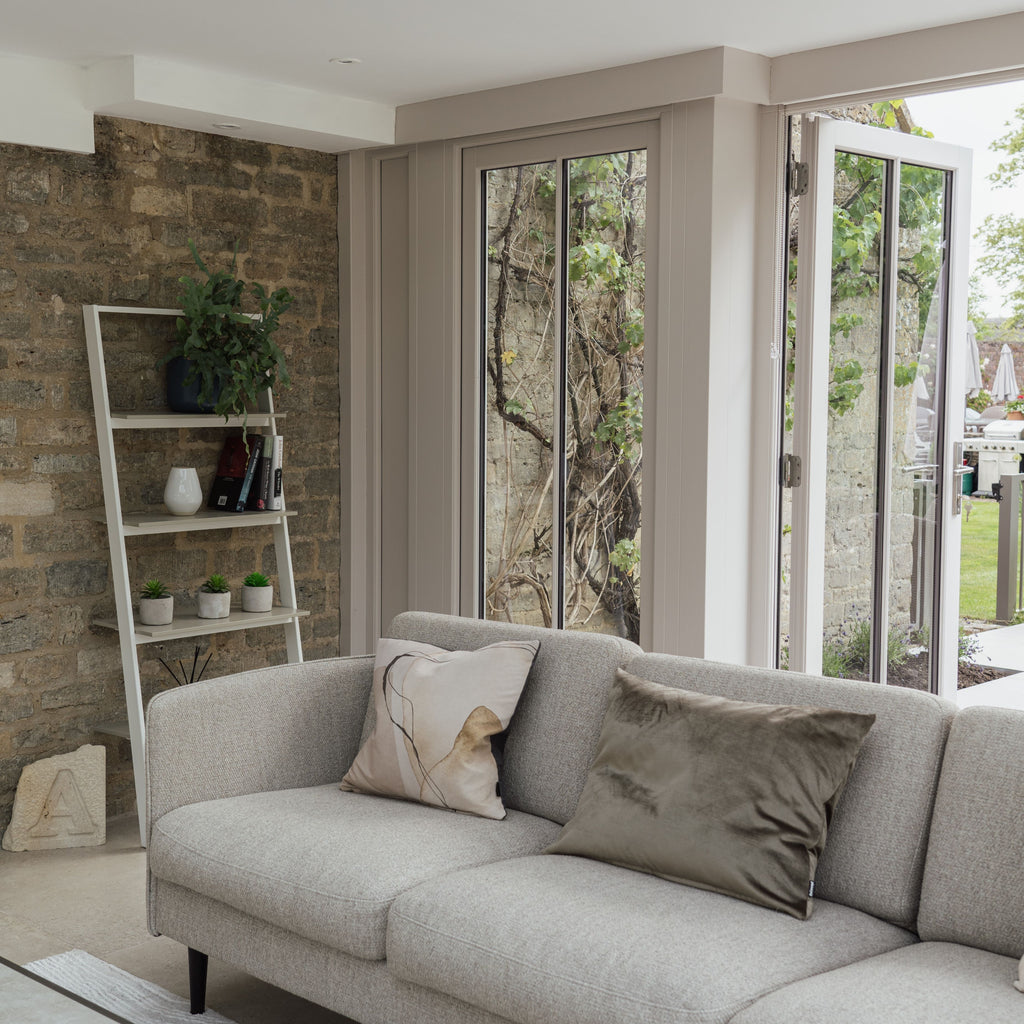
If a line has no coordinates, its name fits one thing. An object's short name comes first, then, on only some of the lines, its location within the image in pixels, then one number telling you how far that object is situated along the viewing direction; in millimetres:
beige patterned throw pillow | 2783
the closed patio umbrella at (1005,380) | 3766
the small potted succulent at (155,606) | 4059
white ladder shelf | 3939
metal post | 3844
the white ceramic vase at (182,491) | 4109
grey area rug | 2791
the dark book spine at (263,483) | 4297
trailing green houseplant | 4082
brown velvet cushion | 2250
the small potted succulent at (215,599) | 4188
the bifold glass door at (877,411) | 3855
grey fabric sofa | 1985
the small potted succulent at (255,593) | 4355
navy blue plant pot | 4148
